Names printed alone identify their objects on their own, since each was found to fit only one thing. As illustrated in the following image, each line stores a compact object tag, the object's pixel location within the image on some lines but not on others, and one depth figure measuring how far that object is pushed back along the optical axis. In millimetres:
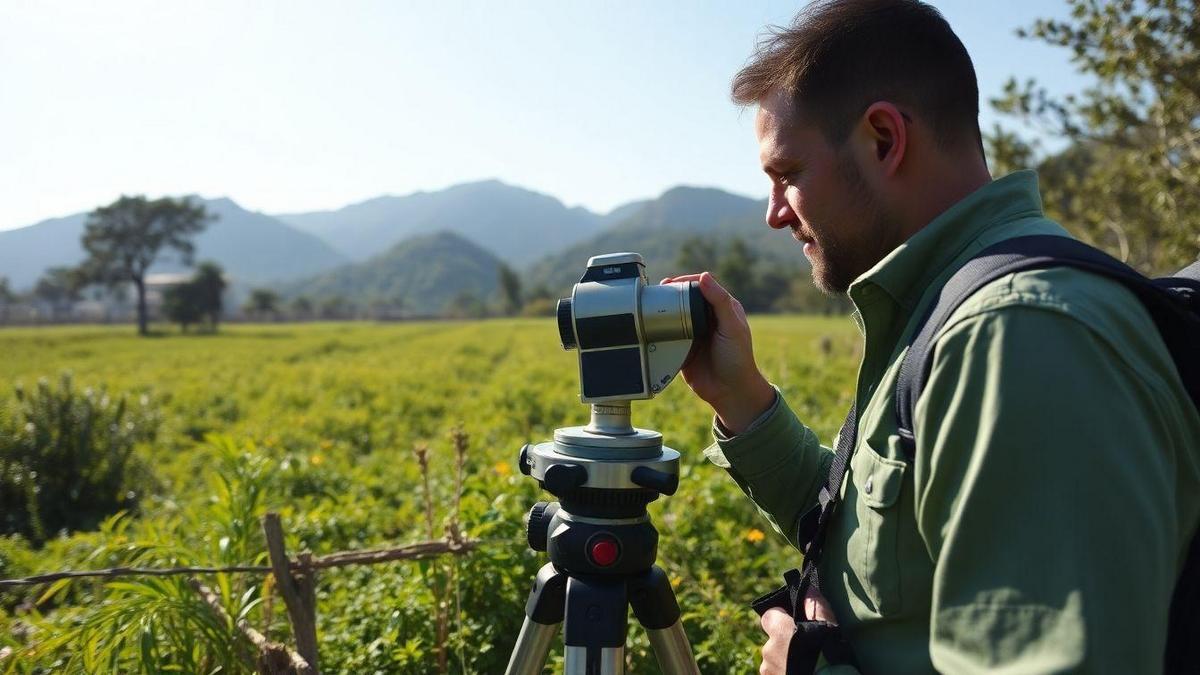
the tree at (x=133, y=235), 57938
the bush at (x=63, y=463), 5133
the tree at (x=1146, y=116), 5434
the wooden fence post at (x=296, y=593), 2266
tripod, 1415
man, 842
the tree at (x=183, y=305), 51719
